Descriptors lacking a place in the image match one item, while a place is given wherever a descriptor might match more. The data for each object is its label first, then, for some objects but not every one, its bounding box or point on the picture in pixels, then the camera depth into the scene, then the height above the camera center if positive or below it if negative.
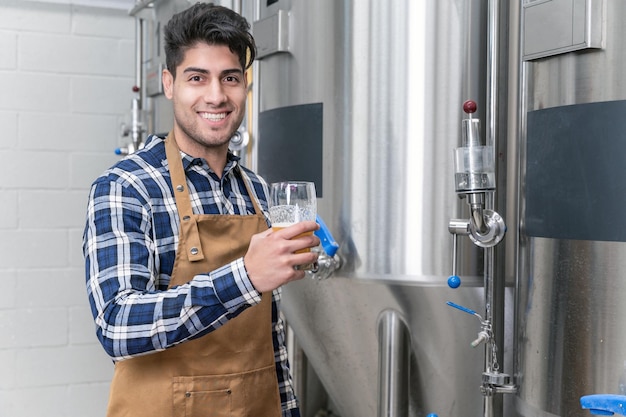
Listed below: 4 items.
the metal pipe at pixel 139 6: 2.82 +0.66
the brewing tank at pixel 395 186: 1.64 +0.03
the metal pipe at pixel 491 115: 1.54 +0.17
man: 1.17 -0.09
